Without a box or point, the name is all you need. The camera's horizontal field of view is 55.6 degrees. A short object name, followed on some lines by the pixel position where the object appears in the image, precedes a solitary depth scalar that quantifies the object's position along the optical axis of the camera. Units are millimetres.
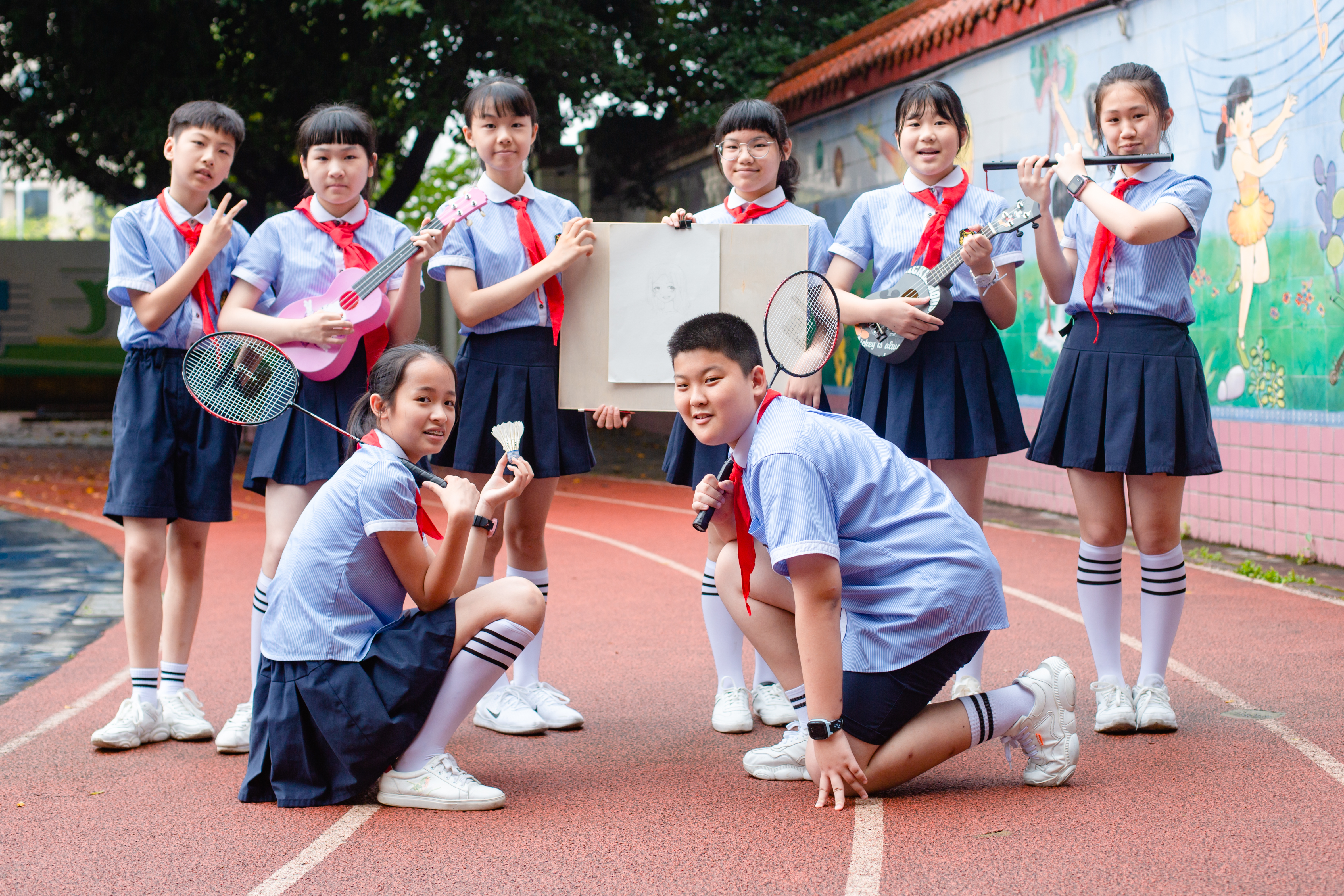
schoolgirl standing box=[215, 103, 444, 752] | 4098
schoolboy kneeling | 3227
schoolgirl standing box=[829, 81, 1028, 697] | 4188
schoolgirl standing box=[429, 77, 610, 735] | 4207
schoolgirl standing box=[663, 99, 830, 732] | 4301
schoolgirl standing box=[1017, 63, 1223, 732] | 3961
